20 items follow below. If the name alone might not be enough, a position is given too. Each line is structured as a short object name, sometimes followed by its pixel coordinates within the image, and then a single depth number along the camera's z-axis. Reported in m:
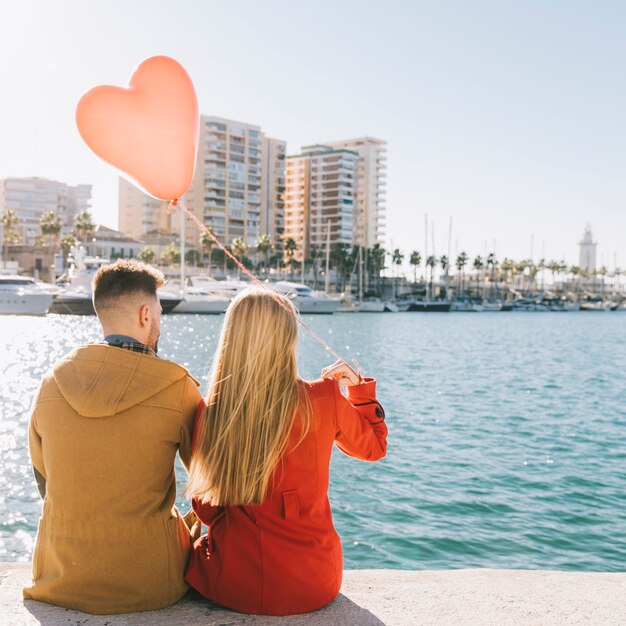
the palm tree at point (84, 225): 90.34
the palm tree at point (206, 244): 100.88
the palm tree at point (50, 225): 91.81
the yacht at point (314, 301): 78.00
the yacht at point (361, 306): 95.06
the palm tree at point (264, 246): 107.69
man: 2.75
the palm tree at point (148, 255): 100.00
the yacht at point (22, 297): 61.31
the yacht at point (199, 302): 71.69
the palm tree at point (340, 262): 118.06
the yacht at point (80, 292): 64.19
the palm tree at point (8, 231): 96.56
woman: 2.82
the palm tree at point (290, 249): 114.44
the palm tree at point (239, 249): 102.64
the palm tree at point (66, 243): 93.69
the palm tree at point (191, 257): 111.12
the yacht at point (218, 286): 75.88
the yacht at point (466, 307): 115.50
